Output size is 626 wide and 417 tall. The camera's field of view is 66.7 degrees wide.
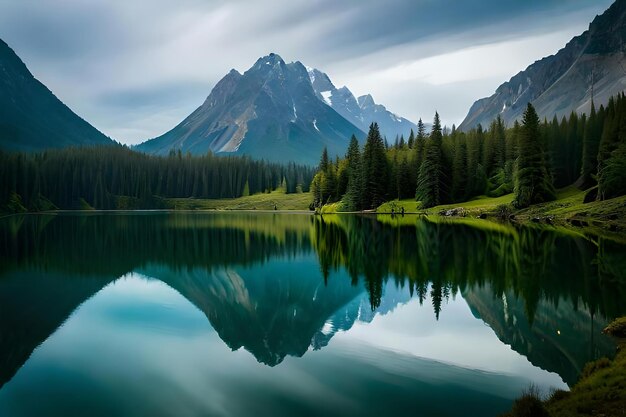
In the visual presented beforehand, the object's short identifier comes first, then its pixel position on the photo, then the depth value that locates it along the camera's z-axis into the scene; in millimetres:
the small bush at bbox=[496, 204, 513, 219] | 106950
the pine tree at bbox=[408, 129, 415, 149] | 182550
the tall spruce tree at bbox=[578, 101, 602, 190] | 116938
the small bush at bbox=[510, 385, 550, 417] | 10891
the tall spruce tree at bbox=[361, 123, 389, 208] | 142375
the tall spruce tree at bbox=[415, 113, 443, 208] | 129500
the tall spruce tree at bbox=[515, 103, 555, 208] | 103562
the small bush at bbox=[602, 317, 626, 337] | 19572
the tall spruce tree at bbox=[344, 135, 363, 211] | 146125
